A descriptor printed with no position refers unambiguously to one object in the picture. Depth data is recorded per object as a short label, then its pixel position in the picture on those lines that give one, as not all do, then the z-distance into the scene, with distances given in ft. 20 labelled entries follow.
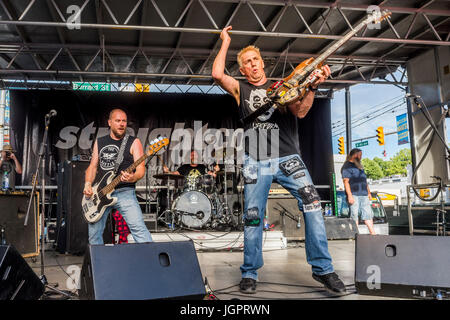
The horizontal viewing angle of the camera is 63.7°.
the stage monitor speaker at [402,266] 7.86
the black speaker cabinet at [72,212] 20.63
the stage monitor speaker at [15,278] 7.11
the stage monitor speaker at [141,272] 6.38
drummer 31.80
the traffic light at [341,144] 62.76
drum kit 26.35
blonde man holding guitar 9.61
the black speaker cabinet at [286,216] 25.66
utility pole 41.60
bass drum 26.30
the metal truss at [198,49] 25.28
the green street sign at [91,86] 39.19
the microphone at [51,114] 12.22
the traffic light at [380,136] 59.11
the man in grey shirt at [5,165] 24.39
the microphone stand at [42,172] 10.51
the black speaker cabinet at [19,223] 18.01
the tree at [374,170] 173.37
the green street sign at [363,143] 68.08
